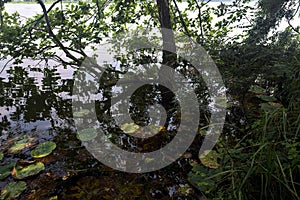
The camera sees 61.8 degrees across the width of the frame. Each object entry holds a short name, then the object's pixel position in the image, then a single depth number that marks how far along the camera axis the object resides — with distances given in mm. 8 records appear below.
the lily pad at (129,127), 2287
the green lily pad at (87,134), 2176
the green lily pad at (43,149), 1950
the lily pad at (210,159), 1586
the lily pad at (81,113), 2635
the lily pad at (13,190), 1553
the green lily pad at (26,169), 1729
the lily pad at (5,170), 1729
